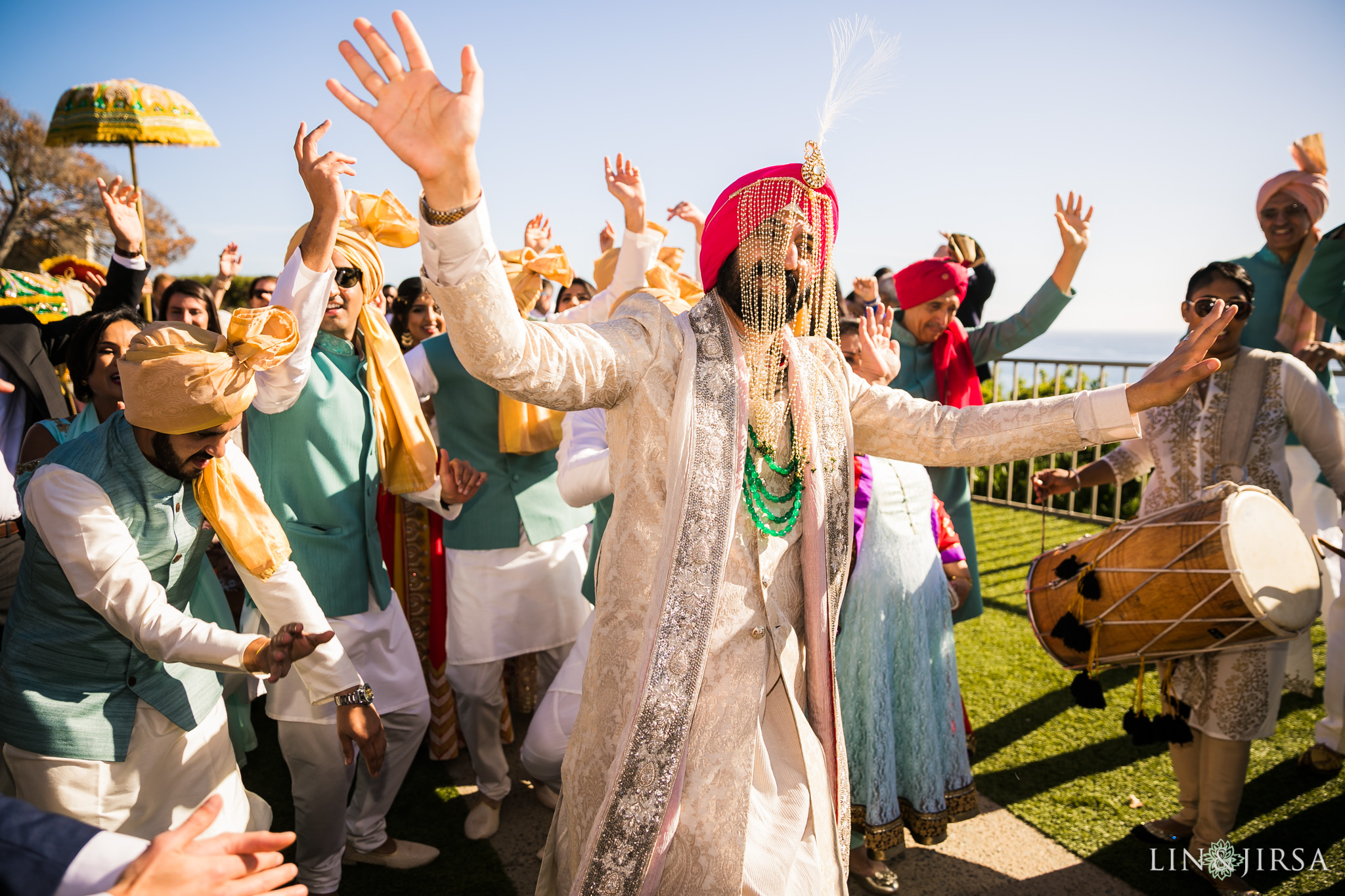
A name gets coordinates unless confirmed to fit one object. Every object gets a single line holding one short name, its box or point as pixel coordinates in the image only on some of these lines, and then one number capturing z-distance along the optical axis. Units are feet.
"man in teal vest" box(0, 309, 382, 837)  6.21
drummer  9.59
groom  5.82
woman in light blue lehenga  9.37
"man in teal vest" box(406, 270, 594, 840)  11.82
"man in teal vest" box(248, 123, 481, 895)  9.27
